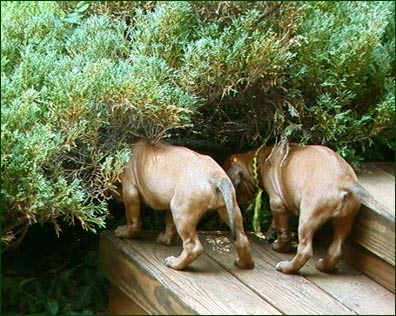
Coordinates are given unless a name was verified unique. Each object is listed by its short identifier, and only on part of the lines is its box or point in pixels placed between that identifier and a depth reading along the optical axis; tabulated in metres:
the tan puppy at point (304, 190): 4.43
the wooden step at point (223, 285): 4.20
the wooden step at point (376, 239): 4.36
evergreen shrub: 4.69
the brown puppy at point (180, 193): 4.48
